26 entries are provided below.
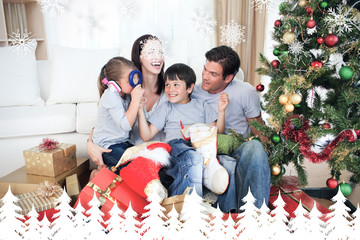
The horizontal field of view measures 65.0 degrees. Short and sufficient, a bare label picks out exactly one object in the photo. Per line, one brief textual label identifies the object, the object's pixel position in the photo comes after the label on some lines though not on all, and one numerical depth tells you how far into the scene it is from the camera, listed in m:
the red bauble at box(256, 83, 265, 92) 1.36
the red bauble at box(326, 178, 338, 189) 1.09
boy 1.48
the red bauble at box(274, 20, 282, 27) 1.22
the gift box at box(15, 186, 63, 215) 1.24
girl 1.41
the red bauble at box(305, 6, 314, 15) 1.08
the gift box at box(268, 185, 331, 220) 1.26
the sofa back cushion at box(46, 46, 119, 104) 2.15
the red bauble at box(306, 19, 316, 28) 1.05
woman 1.50
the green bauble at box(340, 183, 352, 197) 1.08
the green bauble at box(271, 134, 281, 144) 1.21
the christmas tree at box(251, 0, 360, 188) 1.04
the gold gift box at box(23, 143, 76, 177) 1.48
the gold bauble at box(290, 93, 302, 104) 1.07
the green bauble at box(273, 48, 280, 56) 1.22
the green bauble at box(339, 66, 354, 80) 1.00
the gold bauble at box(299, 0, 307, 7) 1.10
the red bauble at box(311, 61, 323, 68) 1.06
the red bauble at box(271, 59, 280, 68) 1.23
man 1.17
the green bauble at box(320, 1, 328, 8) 1.04
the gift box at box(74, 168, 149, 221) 1.18
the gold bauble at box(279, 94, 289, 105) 1.10
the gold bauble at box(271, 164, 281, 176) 1.23
